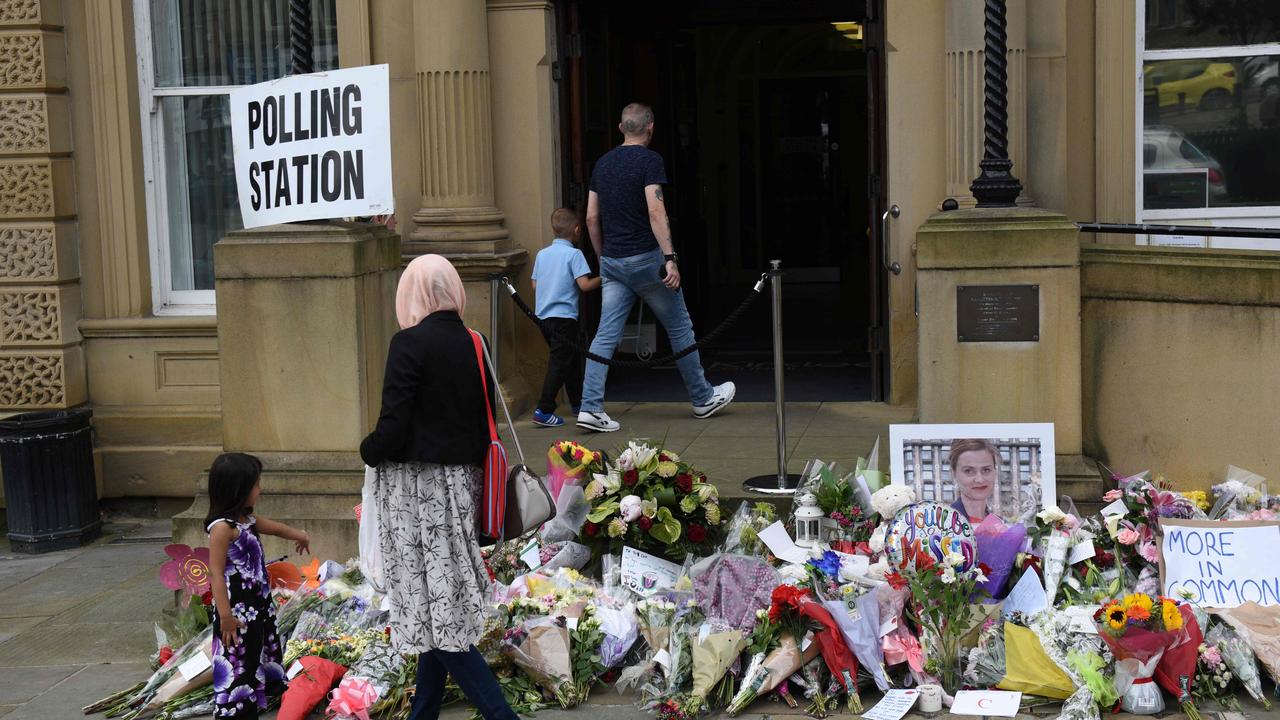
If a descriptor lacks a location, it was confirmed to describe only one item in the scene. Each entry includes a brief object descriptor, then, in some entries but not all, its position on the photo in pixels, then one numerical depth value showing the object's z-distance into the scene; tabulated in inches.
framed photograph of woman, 271.4
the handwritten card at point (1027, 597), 251.0
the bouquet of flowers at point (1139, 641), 227.1
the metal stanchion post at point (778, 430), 312.6
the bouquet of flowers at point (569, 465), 280.2
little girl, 223.1
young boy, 380.2
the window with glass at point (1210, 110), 374.9
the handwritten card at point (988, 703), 231.3
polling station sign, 292.7
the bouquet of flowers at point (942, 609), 239.8
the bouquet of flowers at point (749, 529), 272.4
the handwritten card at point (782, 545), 266.5
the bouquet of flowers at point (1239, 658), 231.3
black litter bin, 374.0
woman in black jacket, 211.5
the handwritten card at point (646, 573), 268.1
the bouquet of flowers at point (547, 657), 245.3
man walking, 366.6
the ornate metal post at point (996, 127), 288.5
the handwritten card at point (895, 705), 232.1
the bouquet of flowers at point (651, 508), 272.7
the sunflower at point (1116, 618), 228.5
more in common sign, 249.9
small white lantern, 274.4
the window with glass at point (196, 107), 414.6
